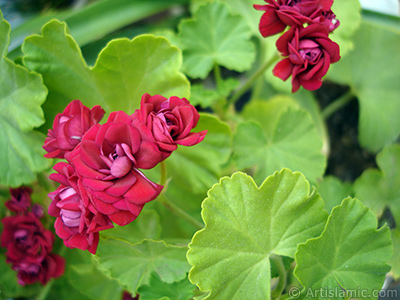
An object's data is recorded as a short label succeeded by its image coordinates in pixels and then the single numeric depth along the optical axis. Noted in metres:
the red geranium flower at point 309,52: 0.29
